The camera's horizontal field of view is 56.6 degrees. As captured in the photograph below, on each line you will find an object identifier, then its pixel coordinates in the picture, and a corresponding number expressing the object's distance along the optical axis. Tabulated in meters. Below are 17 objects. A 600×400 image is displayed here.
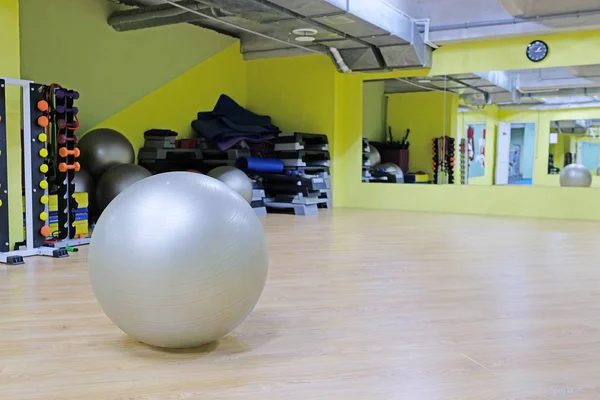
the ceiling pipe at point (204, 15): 5.89
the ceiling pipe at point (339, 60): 7.70
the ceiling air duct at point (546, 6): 5.89
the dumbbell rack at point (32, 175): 4.10
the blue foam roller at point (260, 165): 7.66
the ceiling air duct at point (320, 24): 5.58
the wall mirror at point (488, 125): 7.66
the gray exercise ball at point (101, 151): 5.99
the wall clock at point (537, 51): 7.09
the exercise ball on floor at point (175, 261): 1.98
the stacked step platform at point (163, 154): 7.48
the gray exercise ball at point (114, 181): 5.54
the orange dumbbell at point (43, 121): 4.22
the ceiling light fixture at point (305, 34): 6.43
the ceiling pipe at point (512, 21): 6.24
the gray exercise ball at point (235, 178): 6.74
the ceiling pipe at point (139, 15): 6.56
